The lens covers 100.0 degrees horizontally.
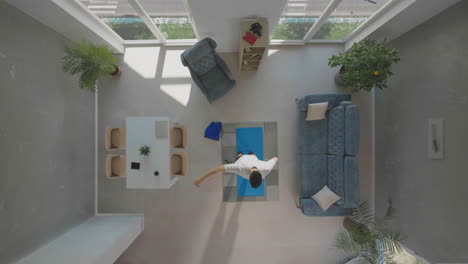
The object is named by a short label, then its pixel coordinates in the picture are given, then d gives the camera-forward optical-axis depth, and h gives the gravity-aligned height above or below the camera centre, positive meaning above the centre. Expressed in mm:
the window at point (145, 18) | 2523 +1663
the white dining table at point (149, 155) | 2678 -271
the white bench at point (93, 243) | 2348 -1450
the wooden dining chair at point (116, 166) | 2819 -466
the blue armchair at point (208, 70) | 2684 +980
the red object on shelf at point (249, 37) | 2410 +1186
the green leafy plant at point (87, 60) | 2531 +979
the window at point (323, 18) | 2547 +1660
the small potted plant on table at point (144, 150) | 2619 -211
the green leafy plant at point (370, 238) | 2488 -1395
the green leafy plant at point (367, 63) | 2523 +921
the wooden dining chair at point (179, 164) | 2869 -443
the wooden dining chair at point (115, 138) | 2799 -55
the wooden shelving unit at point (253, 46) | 2387 +1133
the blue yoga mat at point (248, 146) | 3449 -218
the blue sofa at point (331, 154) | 2803 -321
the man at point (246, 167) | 2469 -424
